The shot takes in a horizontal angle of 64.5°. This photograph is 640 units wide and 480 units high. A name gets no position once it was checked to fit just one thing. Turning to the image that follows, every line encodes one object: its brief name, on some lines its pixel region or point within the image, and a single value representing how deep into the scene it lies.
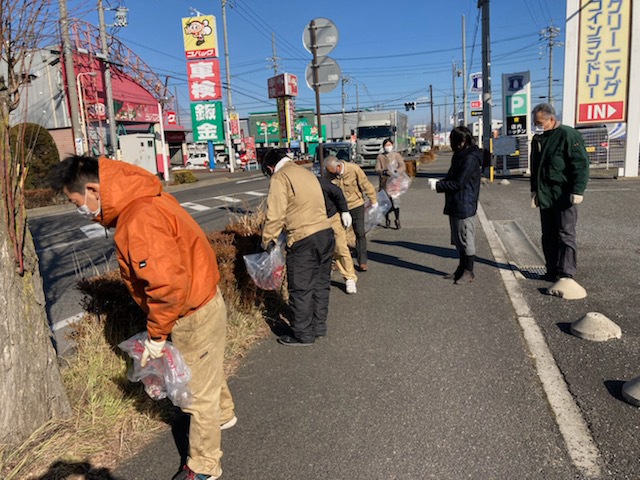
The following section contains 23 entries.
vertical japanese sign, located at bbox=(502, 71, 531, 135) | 20.55
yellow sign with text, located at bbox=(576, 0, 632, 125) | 15.02
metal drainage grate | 6.33
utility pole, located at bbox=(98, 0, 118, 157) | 21.30
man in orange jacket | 2.33
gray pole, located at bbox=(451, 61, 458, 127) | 50.94
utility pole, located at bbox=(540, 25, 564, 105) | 62.69
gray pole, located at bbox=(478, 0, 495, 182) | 19.31
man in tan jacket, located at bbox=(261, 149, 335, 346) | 4.34
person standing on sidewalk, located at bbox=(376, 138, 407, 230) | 10.05
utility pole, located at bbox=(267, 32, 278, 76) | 60.41
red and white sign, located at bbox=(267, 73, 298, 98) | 43.72
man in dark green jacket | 5.50
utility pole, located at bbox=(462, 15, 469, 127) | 44.34
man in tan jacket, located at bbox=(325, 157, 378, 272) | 7.07
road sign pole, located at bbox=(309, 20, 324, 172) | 7.77
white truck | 33.91
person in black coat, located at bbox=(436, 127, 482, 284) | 5.97
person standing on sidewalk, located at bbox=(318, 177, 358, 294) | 5.46
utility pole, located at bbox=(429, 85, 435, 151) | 64.94
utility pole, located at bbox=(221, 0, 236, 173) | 40.09
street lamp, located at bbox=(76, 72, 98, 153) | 23.33
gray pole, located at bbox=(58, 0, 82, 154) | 17.52
